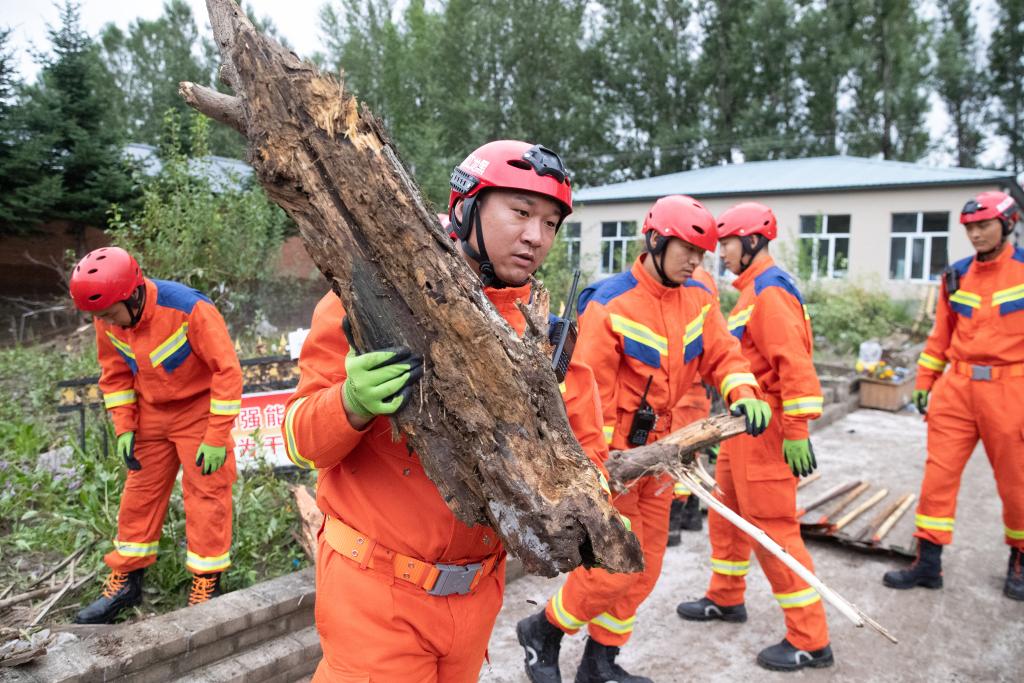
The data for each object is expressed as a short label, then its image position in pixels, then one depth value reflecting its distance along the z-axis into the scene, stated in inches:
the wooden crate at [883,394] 432.5
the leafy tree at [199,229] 323.3
